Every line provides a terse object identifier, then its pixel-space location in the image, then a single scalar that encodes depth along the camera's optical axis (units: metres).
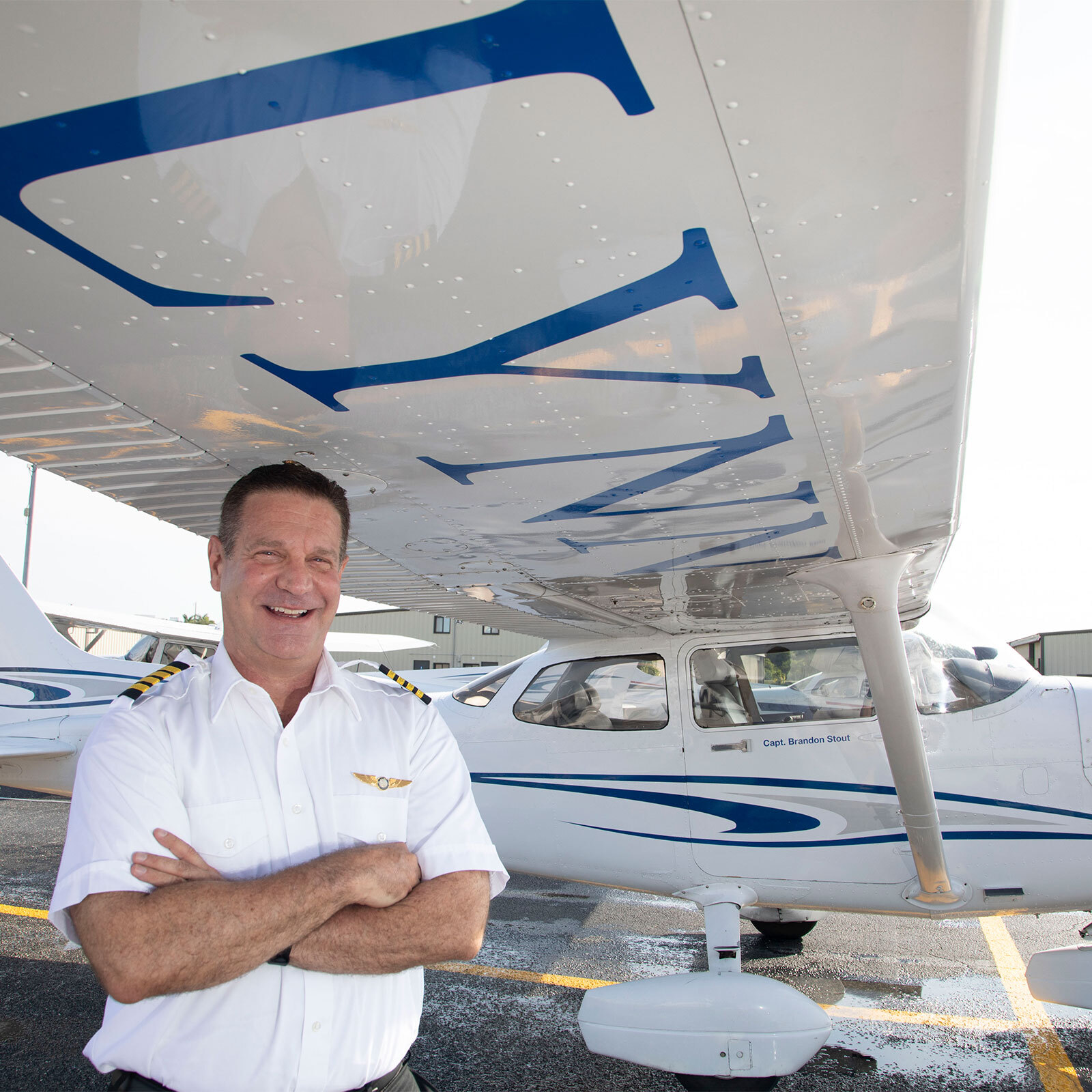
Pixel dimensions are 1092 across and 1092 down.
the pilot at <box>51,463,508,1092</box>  1.38
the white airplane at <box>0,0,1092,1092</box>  0.94
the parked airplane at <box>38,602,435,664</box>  12.72
